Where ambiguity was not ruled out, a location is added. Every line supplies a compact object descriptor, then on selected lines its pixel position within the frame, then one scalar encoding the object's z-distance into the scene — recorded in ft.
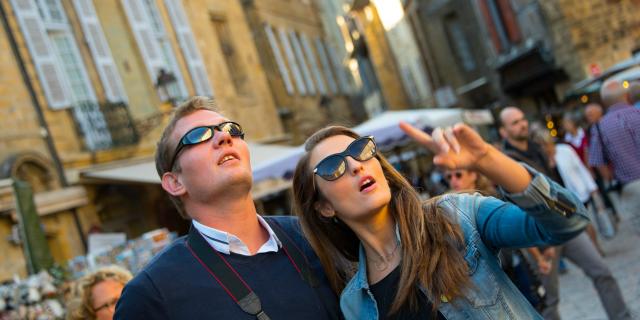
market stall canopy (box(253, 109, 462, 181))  28.20
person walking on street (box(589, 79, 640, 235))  17.35
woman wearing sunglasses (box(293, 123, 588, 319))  6.70
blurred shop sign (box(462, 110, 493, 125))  37.99
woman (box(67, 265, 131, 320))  12.37
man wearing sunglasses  7.77
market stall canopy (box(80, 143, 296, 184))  32.65
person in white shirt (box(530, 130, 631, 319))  15.80
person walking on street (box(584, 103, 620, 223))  32.89
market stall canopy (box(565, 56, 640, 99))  33.95
